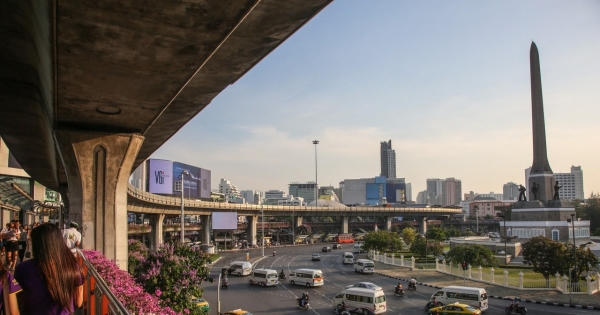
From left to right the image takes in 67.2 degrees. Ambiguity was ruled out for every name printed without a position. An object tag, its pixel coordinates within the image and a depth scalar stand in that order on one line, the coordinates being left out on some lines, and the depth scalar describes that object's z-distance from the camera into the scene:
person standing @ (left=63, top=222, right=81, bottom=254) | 8.11
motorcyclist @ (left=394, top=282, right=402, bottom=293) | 27.33
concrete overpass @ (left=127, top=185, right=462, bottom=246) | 49.44
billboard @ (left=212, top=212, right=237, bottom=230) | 60.59
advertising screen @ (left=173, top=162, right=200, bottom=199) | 70.19
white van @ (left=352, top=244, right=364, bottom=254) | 61.16
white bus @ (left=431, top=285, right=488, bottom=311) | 22.17
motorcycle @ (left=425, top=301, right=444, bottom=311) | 22.80
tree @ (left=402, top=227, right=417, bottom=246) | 61.41
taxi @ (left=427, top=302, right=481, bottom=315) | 20.25
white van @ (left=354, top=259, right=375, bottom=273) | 38.34
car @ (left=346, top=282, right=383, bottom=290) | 26.25
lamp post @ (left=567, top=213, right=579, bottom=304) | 26.17
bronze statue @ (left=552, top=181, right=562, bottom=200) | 46.49
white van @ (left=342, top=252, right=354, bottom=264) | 46.18
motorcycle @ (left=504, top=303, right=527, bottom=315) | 21.20
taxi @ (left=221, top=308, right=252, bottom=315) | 18.53
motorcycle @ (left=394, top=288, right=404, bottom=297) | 27.30
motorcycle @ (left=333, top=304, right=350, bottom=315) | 22.30
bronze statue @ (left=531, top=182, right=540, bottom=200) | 48.09
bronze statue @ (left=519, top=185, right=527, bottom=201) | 49.69
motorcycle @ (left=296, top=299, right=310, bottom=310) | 23.36
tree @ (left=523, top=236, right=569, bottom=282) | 27.12
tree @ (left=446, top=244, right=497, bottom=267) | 32.53
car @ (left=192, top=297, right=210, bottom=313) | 19.87
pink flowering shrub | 7.89
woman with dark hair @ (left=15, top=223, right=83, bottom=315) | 3.49
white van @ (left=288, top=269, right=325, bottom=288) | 30.55
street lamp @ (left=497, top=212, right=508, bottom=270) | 41.05
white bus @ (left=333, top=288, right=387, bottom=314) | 22.06
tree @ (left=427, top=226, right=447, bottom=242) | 58.49
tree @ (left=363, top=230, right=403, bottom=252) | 51.38
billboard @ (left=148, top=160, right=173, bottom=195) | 65.50
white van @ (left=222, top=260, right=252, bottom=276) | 36.88
